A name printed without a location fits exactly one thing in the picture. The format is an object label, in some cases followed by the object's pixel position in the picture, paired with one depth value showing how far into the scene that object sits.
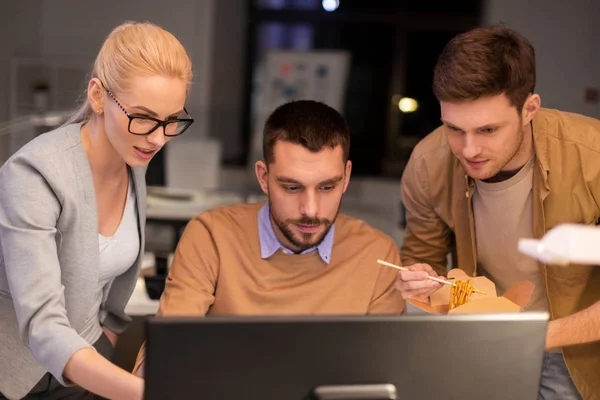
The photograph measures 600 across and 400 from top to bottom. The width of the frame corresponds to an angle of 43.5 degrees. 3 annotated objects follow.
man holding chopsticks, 1.64
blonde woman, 1.39
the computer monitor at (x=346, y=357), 0.96
